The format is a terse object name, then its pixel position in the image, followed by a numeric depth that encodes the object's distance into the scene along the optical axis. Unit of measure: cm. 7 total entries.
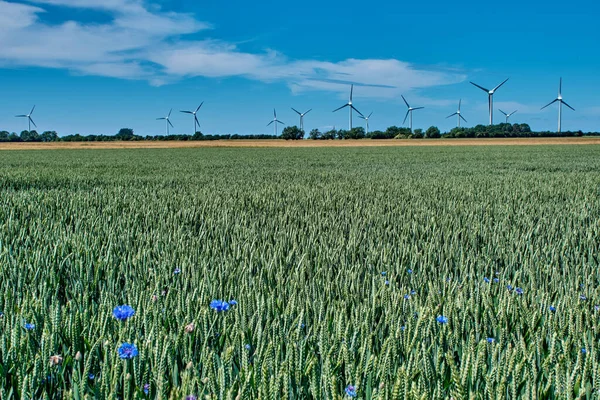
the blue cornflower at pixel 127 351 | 150
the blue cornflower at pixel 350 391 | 129
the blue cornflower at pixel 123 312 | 182
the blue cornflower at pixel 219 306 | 202
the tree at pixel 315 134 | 11862
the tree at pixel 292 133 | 10838
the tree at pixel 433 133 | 10191
